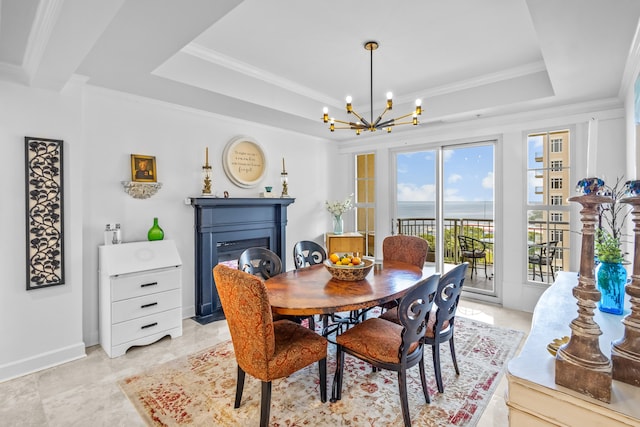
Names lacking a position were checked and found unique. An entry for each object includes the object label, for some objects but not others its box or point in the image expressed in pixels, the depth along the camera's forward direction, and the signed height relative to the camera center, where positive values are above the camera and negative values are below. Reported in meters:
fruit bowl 2.54 -0.50
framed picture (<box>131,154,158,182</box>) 3.41 +0.43
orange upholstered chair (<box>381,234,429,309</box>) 3.49 -0.46
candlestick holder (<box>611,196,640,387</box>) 0.93 -0.39
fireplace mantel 3.83 -0.28
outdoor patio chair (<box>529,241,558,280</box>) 3.97 -0.59
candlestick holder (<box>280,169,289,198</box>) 4.74 +0.36
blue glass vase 1.69 -0.41
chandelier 2.75 +0.78
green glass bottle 3.41 -0.26
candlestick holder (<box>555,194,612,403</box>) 0.88 -0.39
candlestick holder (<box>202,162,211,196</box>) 3.84 +0.31
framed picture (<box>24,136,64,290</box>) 2.71 -0.03
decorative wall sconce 3.33 +0.21
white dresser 2.98 -0.83
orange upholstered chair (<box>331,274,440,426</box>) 1.96 -0.88
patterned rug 2.10 -1.36
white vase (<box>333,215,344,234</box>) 5.46 -0.27
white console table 0.85 -0.53
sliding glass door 4.82 +0.13
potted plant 1.70 -0.36
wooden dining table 2.02 -0.60
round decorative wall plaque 4.19 +0.64
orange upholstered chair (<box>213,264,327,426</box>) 1.84 -0.80
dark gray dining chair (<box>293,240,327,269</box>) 3.47 -0.51
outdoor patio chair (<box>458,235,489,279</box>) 5.18 -0.68
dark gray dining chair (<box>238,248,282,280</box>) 2.97 -0.51
